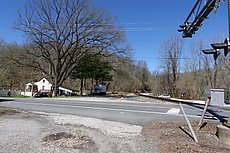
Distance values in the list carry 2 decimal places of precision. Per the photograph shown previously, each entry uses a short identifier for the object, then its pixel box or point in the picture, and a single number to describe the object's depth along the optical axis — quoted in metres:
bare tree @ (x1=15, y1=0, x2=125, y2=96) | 30.33
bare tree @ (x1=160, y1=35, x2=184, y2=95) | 46.03
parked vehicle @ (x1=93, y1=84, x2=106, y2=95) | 50.19
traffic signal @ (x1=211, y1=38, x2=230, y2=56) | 6.32
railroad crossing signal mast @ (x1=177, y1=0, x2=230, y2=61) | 6.48
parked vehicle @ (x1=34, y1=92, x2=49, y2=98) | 38.03
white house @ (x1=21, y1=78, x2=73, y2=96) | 53.56
